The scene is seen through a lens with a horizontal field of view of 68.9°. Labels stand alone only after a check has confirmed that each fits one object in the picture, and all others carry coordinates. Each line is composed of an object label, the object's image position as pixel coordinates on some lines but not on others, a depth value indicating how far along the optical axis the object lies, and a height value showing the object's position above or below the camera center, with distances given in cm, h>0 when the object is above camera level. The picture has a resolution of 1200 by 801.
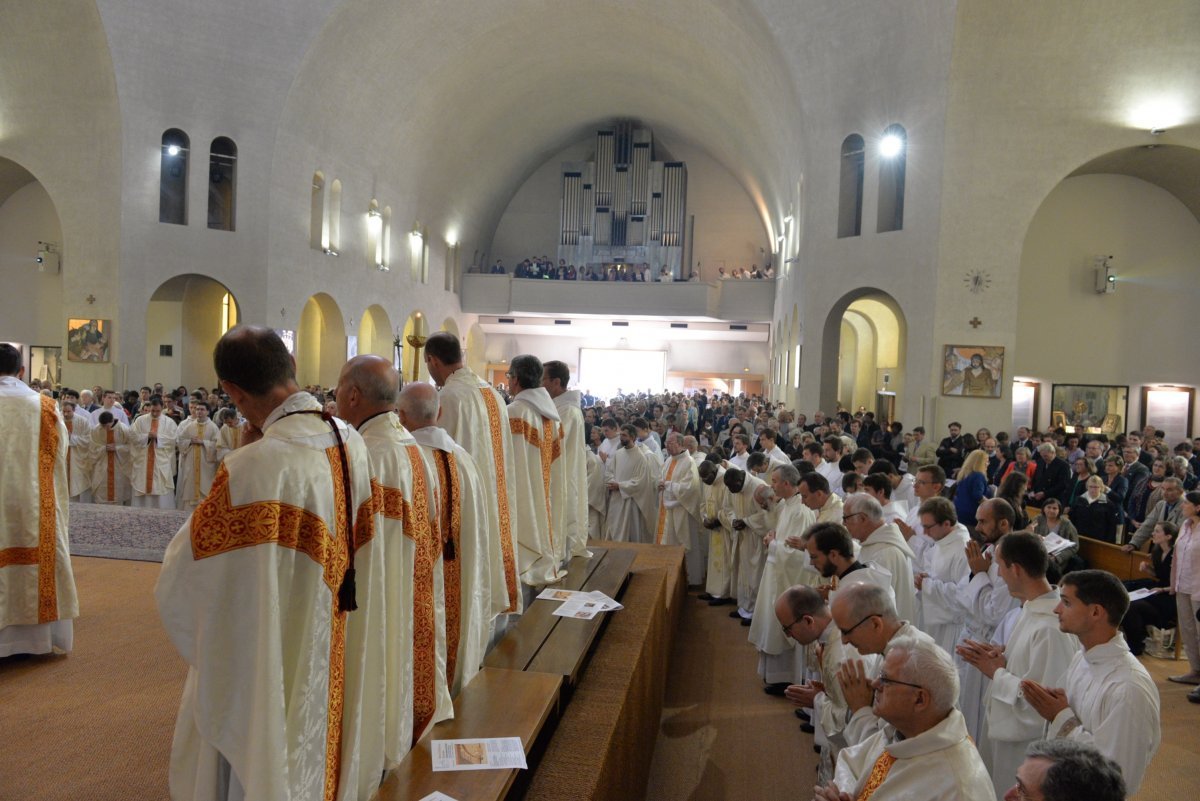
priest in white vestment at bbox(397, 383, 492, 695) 381 -75
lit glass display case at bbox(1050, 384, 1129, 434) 1738 -31
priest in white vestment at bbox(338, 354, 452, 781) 313 -80
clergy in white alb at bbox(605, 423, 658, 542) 1034 -147
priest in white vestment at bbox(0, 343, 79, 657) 476 -101
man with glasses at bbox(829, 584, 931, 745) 332 -97
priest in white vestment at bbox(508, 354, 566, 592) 565 -67
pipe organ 3388 +636
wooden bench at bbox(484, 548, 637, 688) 427 -144
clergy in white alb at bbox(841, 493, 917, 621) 523 -99
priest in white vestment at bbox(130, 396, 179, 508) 1172 -138
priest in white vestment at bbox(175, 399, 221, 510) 1173 -134
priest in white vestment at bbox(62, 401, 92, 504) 1155 -138
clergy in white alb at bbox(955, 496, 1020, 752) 495 -122
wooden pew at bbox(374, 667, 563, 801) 304 -146
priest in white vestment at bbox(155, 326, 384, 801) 252 -73
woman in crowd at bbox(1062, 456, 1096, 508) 993 -104
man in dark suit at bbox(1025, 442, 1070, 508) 1031 -106
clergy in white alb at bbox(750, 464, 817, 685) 668 -153
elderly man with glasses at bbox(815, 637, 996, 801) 264 -108
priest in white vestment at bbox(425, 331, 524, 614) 483 -33
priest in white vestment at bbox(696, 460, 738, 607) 886 -175
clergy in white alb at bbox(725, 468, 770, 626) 841 -159
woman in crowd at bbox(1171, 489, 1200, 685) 690 -148
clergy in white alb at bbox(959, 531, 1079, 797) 384 -121
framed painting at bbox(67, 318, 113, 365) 1783 +20
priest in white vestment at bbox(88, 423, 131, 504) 1179 -152
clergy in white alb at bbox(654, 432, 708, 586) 964 -149
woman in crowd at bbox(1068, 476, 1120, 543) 912 -131
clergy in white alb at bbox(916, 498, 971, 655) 546 -121
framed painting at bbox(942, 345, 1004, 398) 1532 +25
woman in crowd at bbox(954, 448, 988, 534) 891 -106
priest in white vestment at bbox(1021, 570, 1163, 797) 322 -114
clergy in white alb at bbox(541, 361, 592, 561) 661 -77
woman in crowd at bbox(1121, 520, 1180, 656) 733 -185
